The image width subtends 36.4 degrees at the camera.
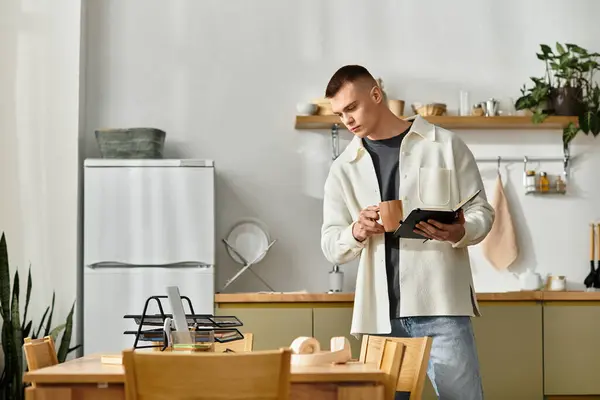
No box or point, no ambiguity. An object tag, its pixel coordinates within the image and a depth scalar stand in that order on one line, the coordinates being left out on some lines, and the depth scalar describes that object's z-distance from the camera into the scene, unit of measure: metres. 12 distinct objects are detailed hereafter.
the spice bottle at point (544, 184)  5.63
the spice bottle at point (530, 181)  5.62
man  3.03
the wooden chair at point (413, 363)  2.51
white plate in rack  5.55
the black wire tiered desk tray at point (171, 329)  2.69
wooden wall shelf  5.48
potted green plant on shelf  5.59
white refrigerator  5.11
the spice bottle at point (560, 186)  5.64
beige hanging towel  5.60
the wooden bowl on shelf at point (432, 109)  5.54
